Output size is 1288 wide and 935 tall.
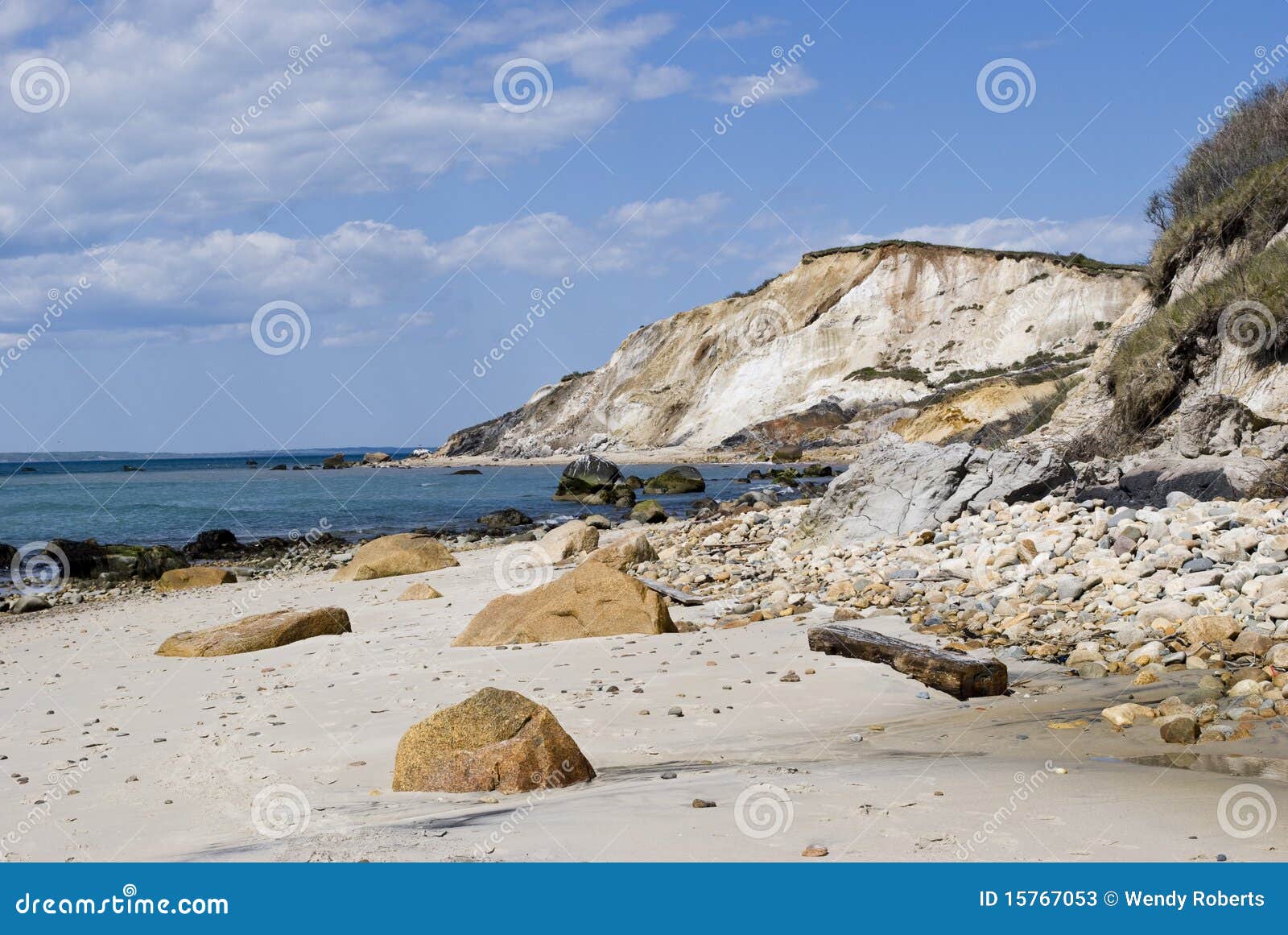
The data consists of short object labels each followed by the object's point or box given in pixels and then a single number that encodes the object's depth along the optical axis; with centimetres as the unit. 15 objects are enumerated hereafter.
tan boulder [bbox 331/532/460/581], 1434
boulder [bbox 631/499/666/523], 2227
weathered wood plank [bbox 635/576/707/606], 943
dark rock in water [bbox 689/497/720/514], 2318
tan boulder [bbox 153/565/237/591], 1570
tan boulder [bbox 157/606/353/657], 860
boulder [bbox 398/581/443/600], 1138
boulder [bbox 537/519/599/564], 1524
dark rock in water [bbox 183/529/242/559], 2092
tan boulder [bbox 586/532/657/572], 1179
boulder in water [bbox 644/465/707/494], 3183
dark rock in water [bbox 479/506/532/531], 2436
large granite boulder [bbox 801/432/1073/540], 1053
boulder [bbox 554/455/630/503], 3141
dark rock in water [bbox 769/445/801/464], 4716
